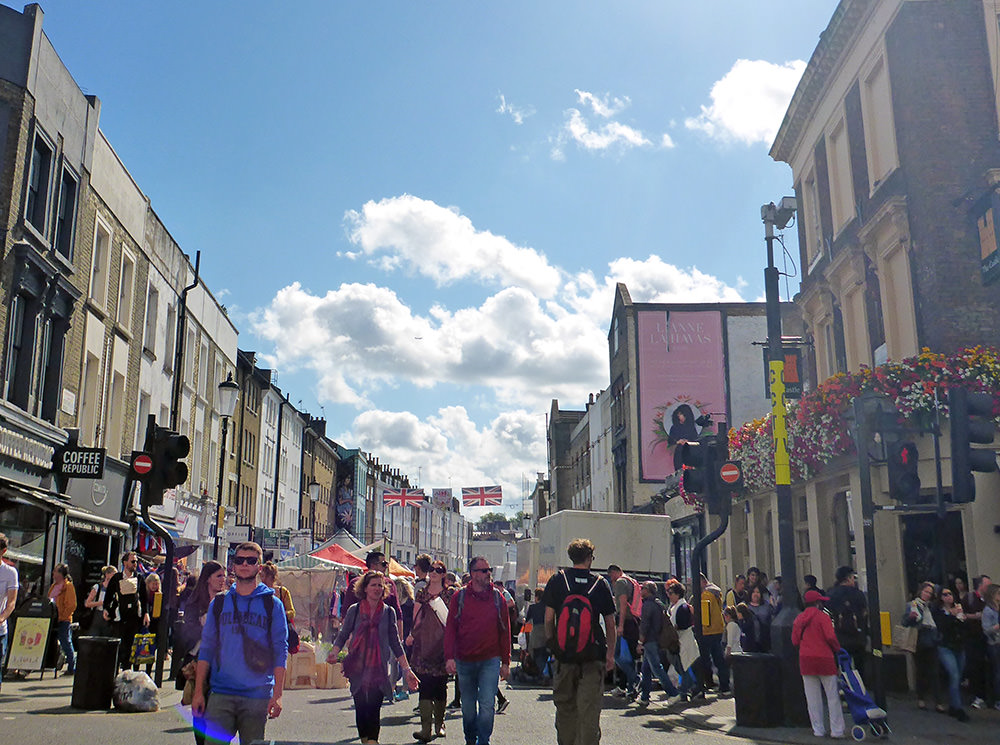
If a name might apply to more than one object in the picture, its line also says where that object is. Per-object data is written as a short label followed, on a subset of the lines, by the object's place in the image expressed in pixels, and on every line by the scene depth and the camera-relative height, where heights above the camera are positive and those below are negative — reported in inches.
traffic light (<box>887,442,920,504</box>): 413.4 +53.6
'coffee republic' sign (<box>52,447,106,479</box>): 760.3 +105.2
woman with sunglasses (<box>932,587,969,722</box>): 464.1 -24.1
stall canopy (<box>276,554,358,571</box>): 1031.5 +41.0
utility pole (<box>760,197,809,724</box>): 442.6 +52.7
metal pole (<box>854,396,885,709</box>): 428.5 +34.5
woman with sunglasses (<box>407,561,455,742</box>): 375.9 -22.4
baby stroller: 404.8 -45.3
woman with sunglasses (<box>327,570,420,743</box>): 337.1 -17.3
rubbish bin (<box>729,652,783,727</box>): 435.8 -40.4
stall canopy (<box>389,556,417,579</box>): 878.0 +27.6
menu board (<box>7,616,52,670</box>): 559.8 -24.0
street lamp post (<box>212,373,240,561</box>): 850.1 +176.0
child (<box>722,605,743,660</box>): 571.2 -18.2
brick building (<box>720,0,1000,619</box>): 627.8 +266.3
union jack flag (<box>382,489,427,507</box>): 2353.6 +244.4
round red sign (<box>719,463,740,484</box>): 519.5 +67.2
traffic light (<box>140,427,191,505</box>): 438.3 +61.5
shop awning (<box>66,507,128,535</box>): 782.5 +66.1
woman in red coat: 410.9 -26.4
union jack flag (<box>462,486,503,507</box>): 2566.4 +271.2
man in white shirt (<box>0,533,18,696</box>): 397.3 +4.1
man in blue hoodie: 235.3 -14.2
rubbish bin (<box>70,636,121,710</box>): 449.4 -33.3
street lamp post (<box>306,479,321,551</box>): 2565.5 +270.0
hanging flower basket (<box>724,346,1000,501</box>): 569.9 +126.7
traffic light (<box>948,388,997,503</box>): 395.0 +65.2
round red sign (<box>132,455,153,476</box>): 436.1 +60.1
